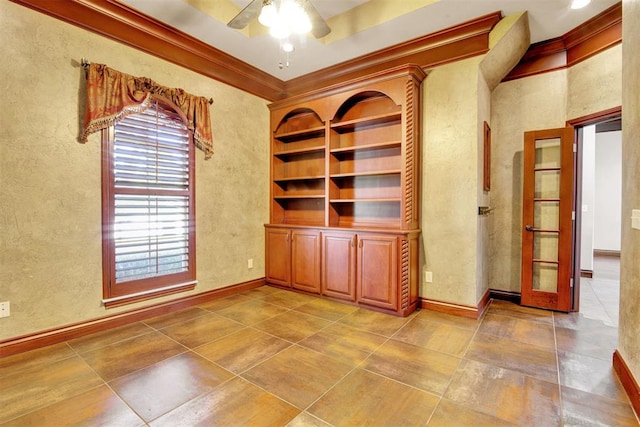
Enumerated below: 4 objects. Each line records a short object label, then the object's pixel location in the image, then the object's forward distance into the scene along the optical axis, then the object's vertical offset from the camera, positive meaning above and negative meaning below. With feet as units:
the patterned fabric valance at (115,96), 8.75 +3.46
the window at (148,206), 9.46 +0.08
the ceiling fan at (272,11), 7.25 +4.95
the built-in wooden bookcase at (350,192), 10.83 +0.75
